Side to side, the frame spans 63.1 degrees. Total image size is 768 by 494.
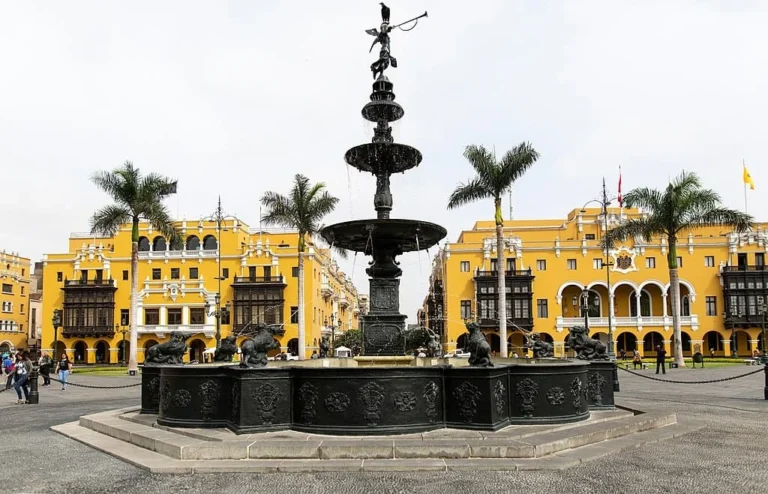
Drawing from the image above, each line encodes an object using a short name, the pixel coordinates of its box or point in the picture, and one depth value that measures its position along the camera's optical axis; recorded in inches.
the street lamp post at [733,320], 2223.7
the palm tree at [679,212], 1343.5
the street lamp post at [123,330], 2475.9
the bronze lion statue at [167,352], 479.2
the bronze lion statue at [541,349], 510.3
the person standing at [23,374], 705.6
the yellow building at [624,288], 2279.8
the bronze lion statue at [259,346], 357.1
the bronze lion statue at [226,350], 456.8
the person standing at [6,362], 1401.9
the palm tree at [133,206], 1366.9
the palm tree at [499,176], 1245.1
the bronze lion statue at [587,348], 477.7
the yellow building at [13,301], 2874.0
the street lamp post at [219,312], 1632.4
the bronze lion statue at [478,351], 354.6
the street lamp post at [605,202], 1503.4
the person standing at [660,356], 1135.0
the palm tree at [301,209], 1430.9
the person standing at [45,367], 945.9
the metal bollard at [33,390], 699.2
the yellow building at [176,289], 2439.7
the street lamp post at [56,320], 1404.4
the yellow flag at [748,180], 1921.3
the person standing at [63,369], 938.8
